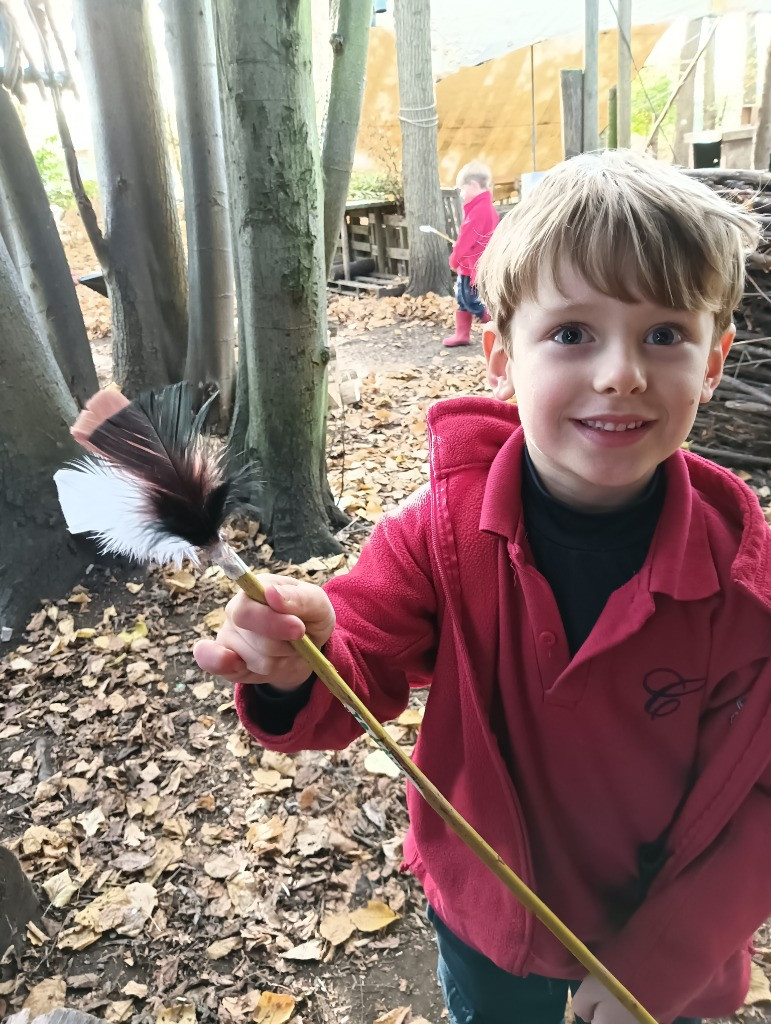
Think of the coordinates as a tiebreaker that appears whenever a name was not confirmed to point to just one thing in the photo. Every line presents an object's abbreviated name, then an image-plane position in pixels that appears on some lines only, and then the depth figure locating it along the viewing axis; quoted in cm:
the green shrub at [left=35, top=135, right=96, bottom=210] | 1038
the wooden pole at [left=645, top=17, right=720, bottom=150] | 550
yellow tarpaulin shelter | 1264
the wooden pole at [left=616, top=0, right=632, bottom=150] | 663
